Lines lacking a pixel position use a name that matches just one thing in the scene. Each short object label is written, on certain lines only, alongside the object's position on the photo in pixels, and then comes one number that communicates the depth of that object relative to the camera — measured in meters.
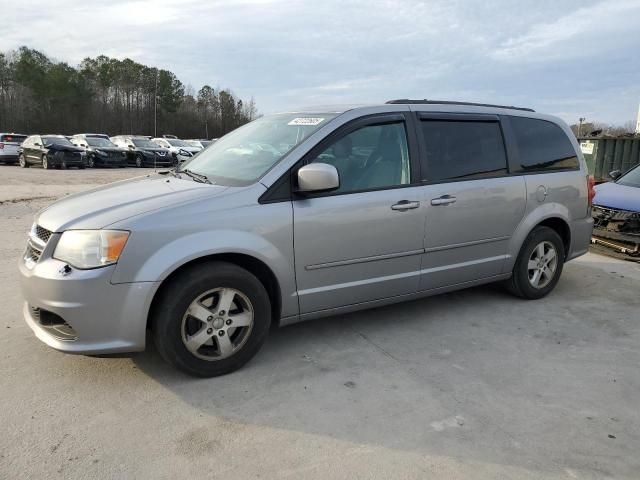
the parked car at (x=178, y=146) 28.88
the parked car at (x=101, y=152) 24.91
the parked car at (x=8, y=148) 25.23
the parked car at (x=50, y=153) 22.81
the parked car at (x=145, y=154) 27.39
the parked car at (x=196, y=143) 32.58
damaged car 6.93
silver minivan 3.08
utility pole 76.38
